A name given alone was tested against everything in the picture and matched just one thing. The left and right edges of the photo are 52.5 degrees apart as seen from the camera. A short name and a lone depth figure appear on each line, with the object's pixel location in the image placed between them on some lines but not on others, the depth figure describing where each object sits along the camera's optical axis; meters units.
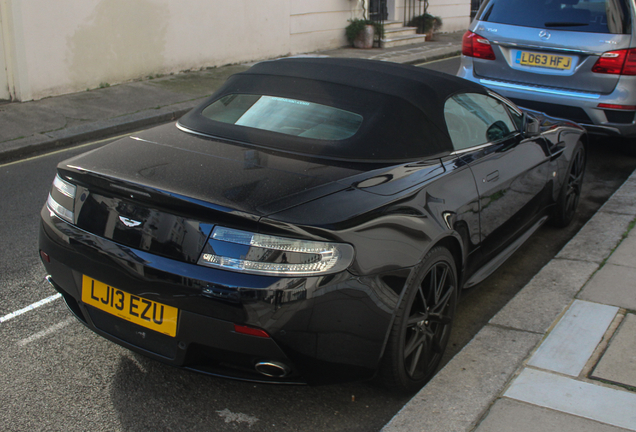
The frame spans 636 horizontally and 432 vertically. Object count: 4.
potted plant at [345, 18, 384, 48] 15.98
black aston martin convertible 2.44
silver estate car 5.98
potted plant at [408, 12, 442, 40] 18.30
